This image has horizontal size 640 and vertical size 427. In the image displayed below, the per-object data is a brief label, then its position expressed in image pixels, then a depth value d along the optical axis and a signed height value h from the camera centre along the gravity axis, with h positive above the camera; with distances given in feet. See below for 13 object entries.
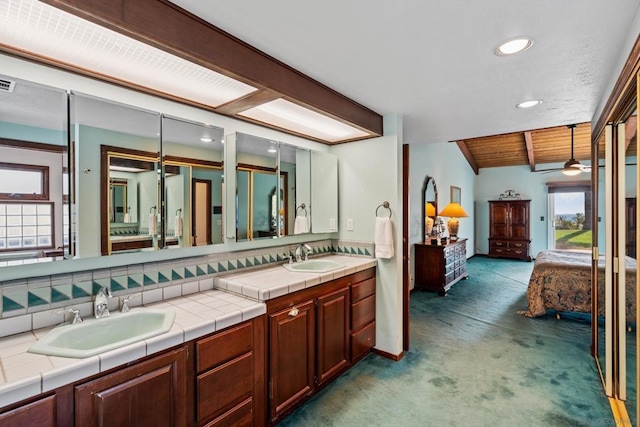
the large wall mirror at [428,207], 18.39 +0.32
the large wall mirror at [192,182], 6.48 +0.73
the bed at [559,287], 12.39 -3.16
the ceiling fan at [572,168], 17.47 +2.51
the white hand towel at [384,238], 9.21 -0.76
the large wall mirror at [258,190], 7.86 +0.66
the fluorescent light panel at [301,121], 7.79 +2.63
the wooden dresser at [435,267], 16.22 -2.99
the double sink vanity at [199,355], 3.69 -2.16
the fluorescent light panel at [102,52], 4.03 +2.59
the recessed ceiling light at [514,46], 5.09 +2.85
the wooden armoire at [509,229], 26.22 -1.51
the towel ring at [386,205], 9.43 +0.23
